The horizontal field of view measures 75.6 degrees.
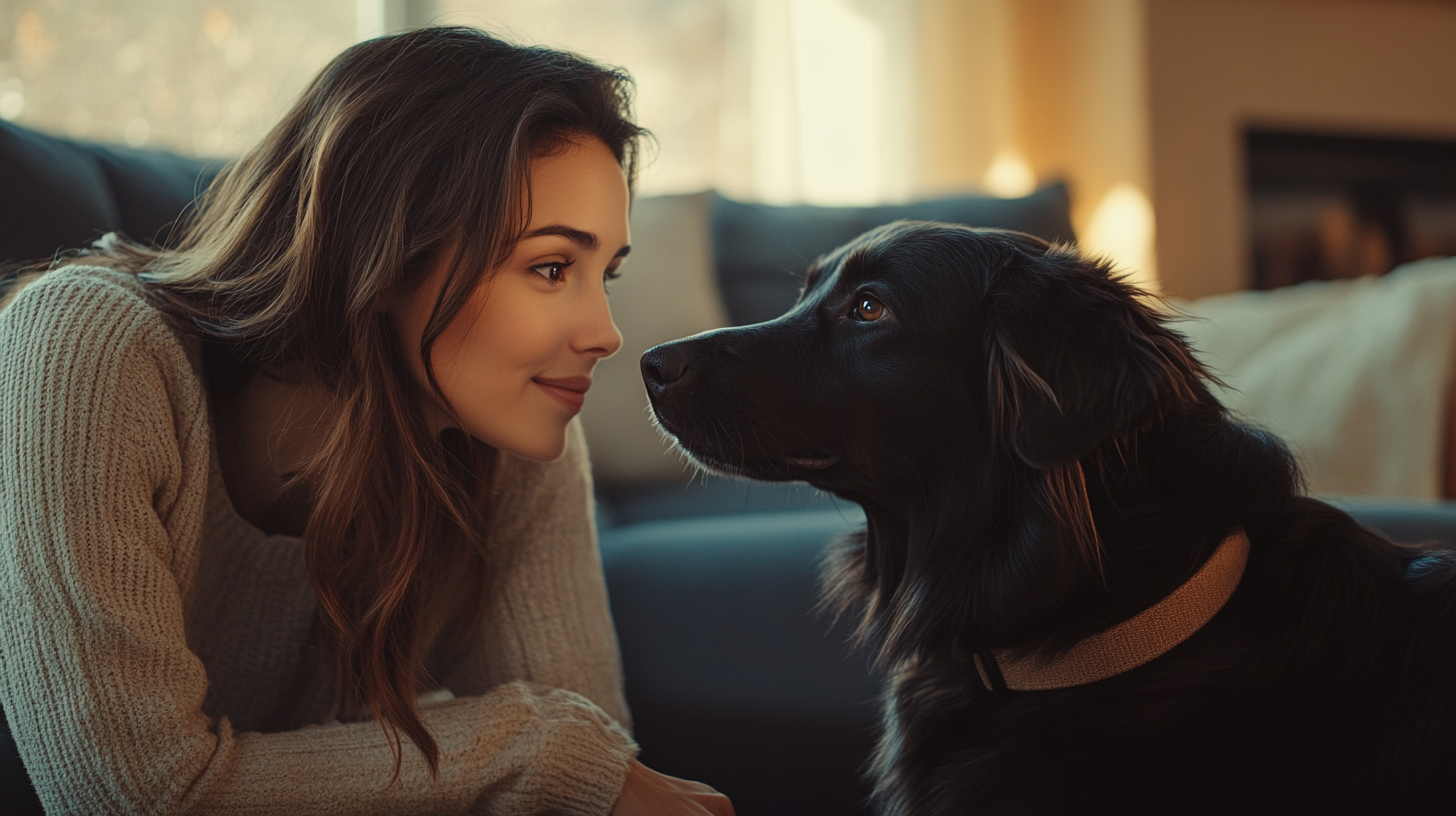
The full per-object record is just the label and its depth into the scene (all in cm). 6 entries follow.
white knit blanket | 209
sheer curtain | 376
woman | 91
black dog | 83
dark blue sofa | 133
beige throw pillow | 222
